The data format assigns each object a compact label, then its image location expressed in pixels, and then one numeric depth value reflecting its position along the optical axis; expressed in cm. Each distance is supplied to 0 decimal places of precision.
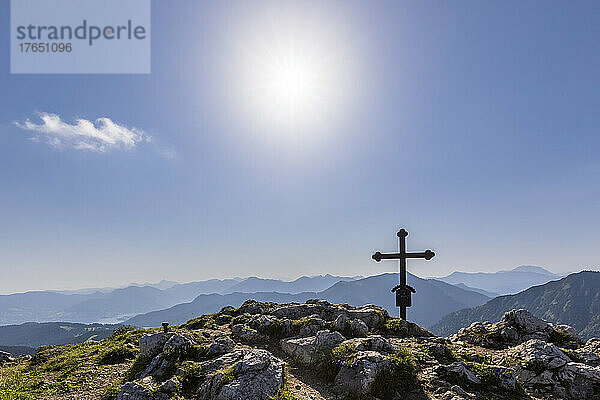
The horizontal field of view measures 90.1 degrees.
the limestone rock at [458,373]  1219
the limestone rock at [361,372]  1122
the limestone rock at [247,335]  1739
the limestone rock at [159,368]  1241
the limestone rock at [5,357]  2044
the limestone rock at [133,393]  1050
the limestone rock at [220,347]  1420
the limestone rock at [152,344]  1474
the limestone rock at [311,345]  1414
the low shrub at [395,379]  1123
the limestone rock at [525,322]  1895
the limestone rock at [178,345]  1391
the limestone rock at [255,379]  1037
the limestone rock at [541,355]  1347
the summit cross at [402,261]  2207
